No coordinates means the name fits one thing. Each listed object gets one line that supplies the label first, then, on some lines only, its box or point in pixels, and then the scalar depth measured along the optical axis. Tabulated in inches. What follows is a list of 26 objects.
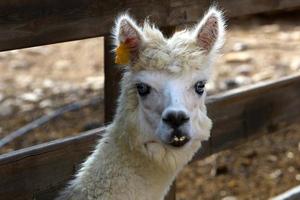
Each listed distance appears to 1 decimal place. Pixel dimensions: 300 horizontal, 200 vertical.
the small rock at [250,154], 440.7
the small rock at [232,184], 399.8
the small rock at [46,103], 472.3
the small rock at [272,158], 437.2
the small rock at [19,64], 567.4
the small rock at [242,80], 531.0
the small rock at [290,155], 441.9
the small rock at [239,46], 626.1
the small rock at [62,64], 574.4
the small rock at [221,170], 415.8
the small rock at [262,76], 542.2
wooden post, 269.0
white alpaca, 216.9
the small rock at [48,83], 521.7
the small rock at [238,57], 590.5
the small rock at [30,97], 486.3
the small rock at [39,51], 611.0
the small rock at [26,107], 462.5
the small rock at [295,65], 571.6
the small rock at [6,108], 453.6
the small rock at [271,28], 706.5
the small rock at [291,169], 421.9
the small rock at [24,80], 520.6
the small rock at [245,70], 557.5
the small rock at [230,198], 382.9
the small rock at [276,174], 414.1
